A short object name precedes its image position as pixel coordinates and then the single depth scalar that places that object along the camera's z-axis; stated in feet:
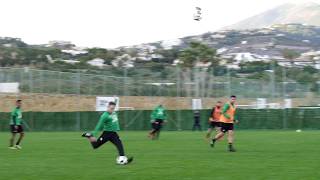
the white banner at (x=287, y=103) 180.97
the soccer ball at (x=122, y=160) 54.97
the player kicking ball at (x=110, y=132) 55.42
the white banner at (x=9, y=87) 182.96
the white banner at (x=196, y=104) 186.88
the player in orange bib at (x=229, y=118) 71.20
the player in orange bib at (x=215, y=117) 96.84
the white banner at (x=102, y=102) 179.32
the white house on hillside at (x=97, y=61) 368.87
